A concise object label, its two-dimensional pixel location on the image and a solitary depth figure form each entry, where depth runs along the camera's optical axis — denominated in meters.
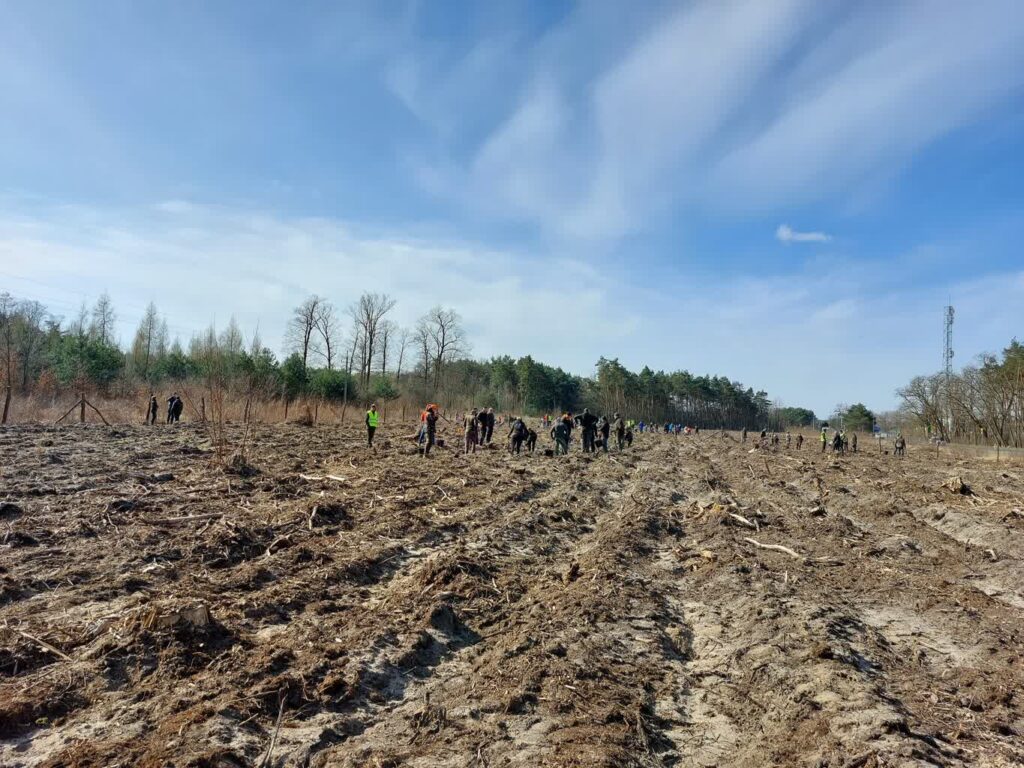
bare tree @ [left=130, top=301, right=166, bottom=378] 49.31
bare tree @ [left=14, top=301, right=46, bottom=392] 35.16
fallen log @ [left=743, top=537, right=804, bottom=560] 9.77
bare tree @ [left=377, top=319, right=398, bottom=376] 68.69
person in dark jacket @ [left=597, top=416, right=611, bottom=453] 27.55
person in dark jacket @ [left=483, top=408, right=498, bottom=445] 25.33
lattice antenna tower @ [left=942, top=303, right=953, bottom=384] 78.37
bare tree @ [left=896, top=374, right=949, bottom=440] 69.25
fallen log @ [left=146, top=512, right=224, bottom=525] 9.24
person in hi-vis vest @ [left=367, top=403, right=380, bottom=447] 20.27
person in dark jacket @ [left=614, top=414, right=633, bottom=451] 30.35
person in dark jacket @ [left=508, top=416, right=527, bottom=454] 23.59
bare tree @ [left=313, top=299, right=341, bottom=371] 64.31
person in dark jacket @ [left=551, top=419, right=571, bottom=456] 23.73
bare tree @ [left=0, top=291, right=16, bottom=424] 24.63
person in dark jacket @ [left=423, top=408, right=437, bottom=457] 19.86
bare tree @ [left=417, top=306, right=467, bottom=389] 74.06
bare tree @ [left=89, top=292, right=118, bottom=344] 62.52
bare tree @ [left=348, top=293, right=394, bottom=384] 67.00
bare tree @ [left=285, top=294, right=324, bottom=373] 63.47
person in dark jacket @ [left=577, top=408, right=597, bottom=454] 25.31
